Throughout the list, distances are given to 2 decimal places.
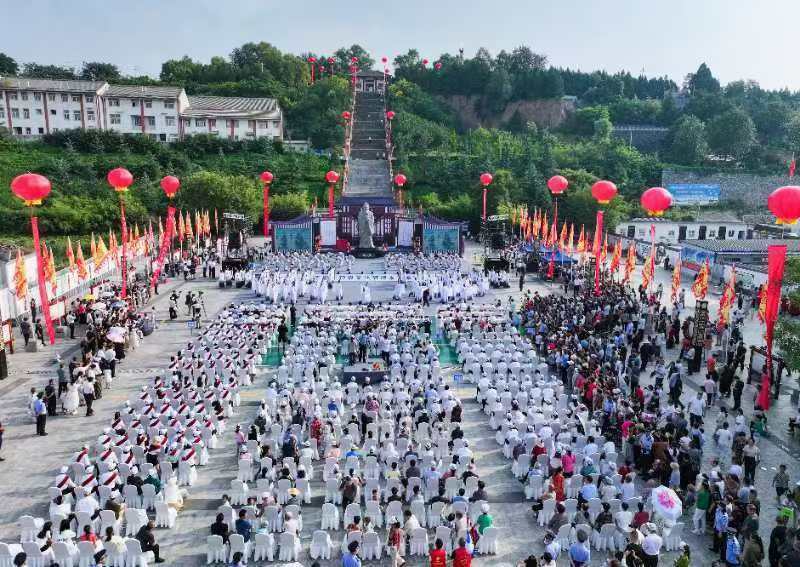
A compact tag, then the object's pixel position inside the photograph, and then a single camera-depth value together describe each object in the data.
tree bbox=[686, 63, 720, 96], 84.82
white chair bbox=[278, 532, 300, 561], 9.80
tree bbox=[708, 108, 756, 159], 62.59
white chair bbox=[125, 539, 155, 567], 9.23
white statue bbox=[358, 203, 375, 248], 39.19
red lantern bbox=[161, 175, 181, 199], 25.52
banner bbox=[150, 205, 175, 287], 27.84
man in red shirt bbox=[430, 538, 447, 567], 8.84
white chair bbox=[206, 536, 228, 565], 9.66
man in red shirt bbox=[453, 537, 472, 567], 8.96
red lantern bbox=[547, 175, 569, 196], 26.91
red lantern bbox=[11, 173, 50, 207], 17.64
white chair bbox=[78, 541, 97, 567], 9.19
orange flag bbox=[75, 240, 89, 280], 24.75
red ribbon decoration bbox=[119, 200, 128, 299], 23.94
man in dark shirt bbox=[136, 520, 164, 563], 9.57
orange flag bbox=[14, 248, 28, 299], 21.23
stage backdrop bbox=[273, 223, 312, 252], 38.50
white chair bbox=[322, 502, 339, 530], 10.63
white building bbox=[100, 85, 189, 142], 62.06
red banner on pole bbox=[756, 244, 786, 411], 15.38
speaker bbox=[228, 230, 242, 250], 38.16
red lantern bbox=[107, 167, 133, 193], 21.00
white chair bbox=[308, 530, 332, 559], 9.89
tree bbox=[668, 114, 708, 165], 62.62
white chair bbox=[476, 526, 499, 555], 10.02
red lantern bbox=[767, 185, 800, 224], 13.19
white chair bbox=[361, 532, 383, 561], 9.84
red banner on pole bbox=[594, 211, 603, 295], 23.83
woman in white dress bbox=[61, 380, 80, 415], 15.50
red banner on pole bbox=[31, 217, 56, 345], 19.88
